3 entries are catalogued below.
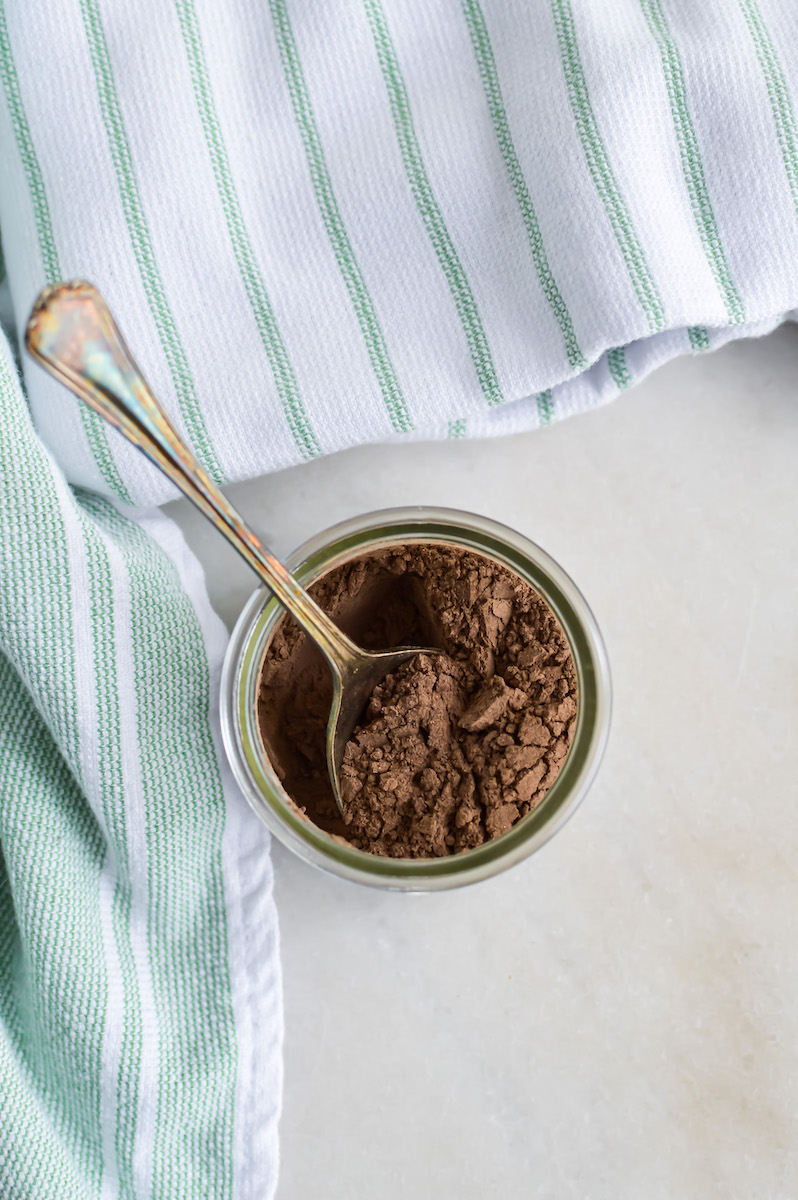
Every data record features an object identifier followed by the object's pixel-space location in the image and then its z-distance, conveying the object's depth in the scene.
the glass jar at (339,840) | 0.37
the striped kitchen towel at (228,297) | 0.42
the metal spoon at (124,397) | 0.27
